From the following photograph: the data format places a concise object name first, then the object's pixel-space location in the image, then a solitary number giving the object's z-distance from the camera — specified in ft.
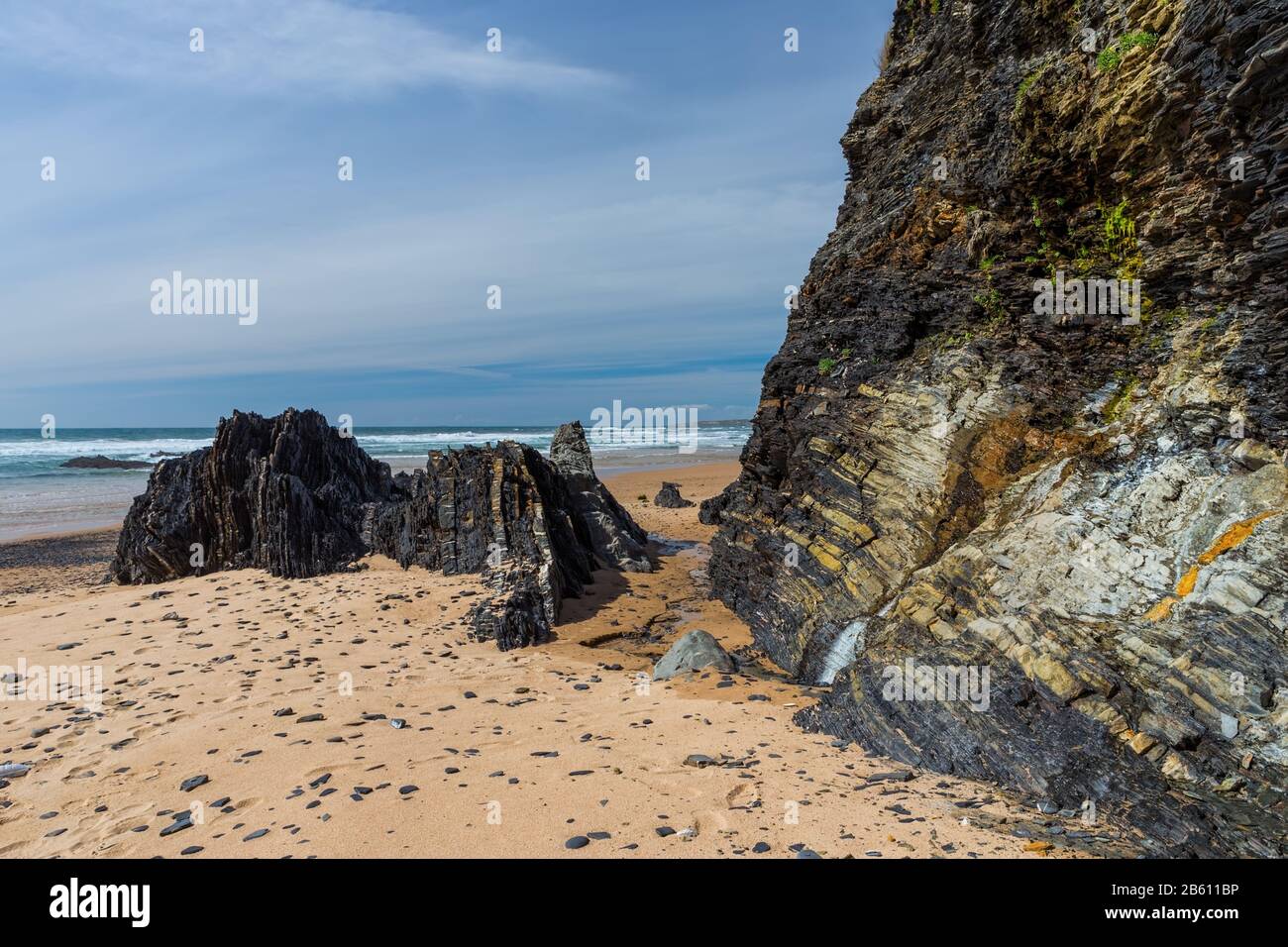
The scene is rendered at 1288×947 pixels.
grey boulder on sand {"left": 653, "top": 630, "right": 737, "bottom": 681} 31.60
